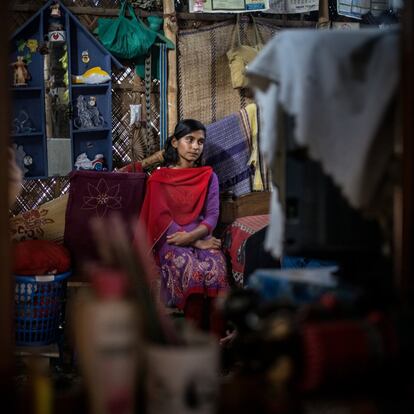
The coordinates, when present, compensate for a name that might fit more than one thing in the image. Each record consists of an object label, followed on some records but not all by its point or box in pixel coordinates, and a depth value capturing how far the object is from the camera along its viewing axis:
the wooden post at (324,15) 4.89
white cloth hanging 1.58
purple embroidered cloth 4.00
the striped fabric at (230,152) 4.60
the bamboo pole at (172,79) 4.67
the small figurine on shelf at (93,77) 4.55
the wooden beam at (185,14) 4.44
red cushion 3.66
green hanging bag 4.54
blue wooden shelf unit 4.45
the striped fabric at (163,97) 4.69
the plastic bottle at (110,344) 1.25
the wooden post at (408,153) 1.49
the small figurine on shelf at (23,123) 4.48
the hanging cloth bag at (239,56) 4.74
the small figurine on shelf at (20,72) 4.40
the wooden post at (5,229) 1.34
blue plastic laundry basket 3.67
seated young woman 3.84
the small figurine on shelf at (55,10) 4.40
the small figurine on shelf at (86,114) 4.59
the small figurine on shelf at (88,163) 4.60
